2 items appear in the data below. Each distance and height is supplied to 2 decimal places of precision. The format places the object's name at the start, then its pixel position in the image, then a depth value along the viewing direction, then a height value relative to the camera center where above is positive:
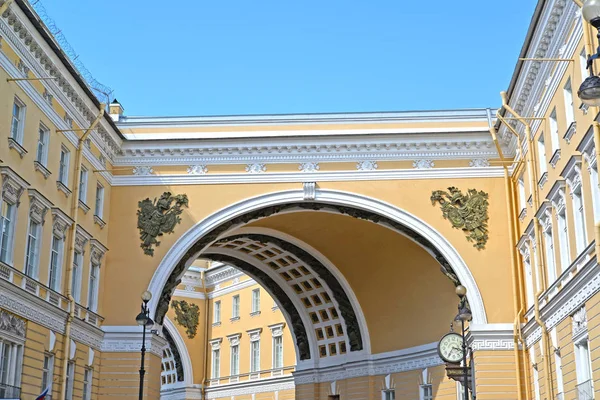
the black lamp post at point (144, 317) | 22.19 +4.20
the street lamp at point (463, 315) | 20.50 +4.00
